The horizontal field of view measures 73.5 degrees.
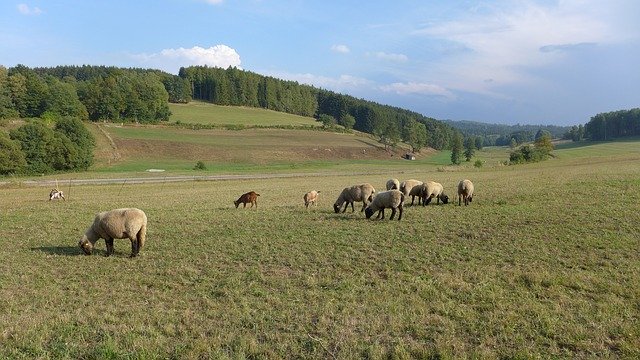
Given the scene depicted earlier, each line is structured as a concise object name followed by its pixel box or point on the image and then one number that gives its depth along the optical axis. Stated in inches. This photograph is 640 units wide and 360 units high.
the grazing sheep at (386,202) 799.1
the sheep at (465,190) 998.4
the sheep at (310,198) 1062.4
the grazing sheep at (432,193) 1003.3
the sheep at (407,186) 1055.4
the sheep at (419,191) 1010.1
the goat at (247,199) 1120.8
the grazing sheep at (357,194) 935.0
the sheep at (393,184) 1109.7
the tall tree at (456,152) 5103.3
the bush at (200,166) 3245.8
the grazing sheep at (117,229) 583.8
